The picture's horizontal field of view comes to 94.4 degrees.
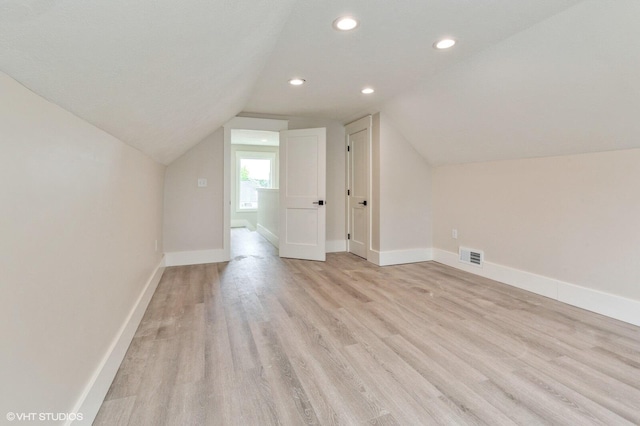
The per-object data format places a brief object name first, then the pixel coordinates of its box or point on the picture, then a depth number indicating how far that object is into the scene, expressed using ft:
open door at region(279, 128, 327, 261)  14.10
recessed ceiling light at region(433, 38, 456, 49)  7.21
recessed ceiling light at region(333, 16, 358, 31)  6.37
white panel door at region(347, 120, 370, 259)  14.37
